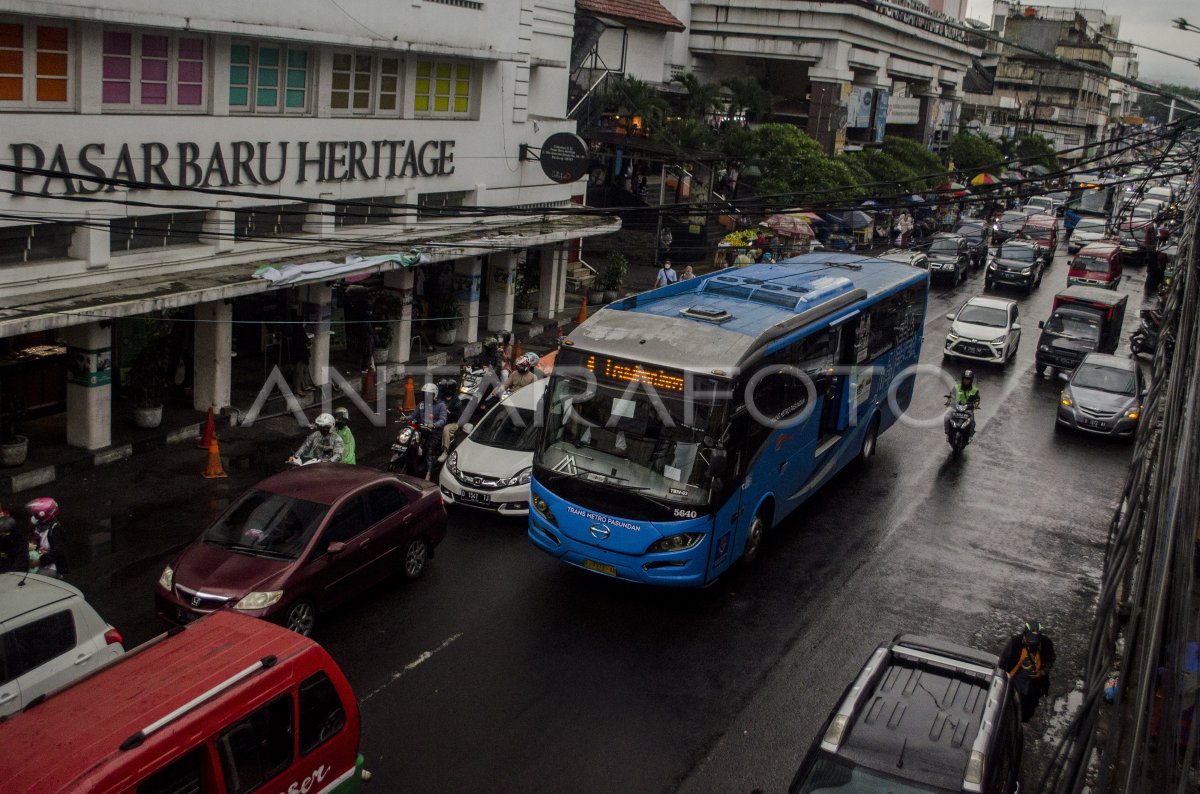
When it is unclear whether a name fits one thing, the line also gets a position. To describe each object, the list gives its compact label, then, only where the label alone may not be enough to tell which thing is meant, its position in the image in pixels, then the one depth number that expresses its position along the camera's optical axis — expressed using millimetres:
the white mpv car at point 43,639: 9305
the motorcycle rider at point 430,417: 17422
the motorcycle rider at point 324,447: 15531
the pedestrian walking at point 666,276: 30609
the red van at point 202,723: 6957
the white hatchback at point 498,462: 16047
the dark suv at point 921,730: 8117
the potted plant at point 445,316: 26062
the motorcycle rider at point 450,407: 18344
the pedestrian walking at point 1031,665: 10867
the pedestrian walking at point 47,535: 11922
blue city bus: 12930
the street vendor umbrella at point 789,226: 37781
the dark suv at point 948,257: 41875
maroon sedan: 11594
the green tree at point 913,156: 55969
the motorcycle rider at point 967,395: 21062
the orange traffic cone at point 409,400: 21562
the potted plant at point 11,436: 16219
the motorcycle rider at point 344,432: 15711
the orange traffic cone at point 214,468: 17391
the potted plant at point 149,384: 18234
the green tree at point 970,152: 67750
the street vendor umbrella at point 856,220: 44619
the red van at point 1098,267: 40938
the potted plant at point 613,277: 33312
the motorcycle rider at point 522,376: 18734
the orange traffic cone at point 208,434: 18250
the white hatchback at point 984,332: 29078
